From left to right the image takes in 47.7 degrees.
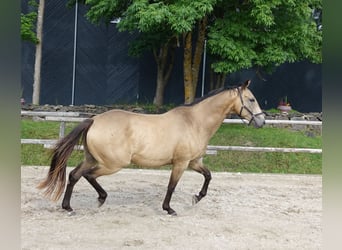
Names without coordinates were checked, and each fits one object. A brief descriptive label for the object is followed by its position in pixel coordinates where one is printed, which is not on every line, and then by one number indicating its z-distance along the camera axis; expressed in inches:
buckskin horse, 157.9
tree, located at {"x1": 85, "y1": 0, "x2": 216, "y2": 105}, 265.9
